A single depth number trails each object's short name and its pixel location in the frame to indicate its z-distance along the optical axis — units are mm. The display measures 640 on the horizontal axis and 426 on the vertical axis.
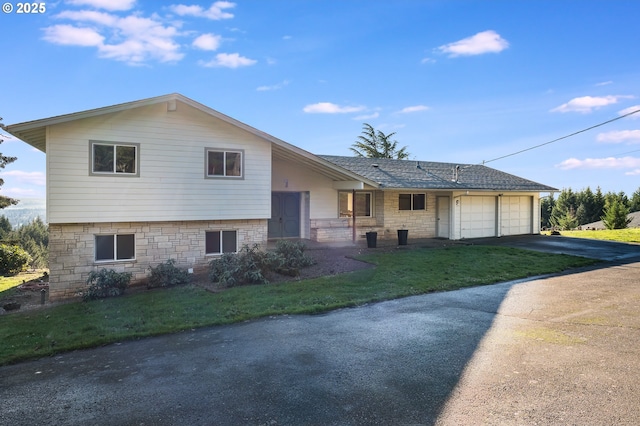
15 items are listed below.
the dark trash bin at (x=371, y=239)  17125
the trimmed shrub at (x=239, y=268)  11302
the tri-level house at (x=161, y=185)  11336
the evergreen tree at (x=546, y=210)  44750
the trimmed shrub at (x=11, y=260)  19078
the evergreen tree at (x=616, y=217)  29844
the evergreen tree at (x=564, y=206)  41603
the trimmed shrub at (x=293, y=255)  12656
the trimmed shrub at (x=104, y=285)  10741
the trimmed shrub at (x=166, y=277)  11891
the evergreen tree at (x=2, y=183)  23475
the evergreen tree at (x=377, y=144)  45000
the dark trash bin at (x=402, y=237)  18078
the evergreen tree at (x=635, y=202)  42622
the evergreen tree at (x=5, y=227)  39938
